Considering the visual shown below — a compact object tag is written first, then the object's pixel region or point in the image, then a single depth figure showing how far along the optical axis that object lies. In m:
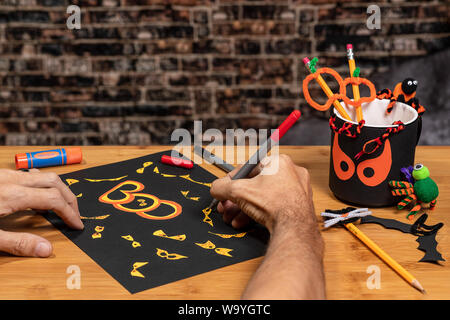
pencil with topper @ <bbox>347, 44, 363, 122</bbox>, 0.99
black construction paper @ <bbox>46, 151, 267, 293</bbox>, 0.80
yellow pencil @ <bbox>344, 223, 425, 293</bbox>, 0.77
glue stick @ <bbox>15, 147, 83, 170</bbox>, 1.14
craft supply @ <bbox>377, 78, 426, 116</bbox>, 1.01
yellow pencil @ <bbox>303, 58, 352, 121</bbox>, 0.98
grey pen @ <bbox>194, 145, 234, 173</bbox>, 1.13
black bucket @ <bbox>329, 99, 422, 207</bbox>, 0.95
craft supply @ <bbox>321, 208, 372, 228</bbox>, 0.93
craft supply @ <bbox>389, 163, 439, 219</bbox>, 0.95
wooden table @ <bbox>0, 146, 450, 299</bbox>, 0.75
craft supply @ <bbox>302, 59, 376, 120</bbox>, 0.97
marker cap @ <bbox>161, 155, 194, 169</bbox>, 1.14
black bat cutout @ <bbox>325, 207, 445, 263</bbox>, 0.85
